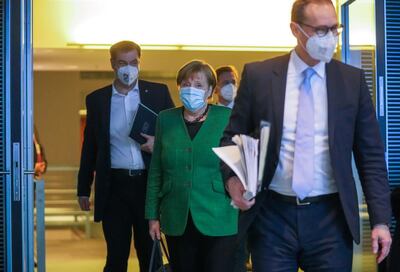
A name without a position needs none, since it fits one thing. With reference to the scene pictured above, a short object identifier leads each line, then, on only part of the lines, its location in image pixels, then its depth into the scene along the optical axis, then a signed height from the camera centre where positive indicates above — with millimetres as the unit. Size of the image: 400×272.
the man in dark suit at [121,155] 4859 -117
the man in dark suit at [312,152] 2889 -63
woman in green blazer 3949 -257
